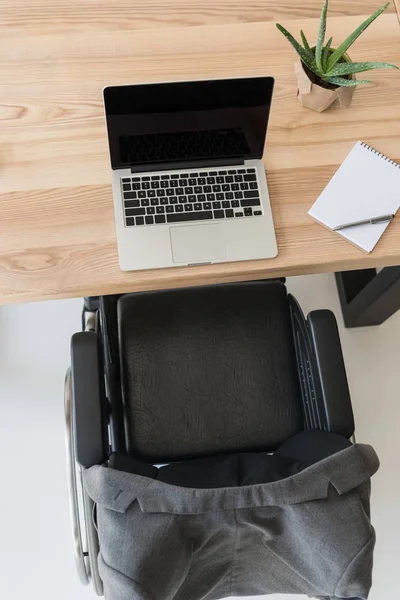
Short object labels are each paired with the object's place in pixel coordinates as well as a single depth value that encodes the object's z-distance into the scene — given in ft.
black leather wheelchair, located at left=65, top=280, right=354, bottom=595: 4.06
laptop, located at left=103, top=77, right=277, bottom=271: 3.39
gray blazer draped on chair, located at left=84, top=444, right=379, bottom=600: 2.72
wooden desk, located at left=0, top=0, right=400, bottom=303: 3.49
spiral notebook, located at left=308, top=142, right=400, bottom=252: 3.61
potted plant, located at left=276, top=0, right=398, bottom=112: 3.49
